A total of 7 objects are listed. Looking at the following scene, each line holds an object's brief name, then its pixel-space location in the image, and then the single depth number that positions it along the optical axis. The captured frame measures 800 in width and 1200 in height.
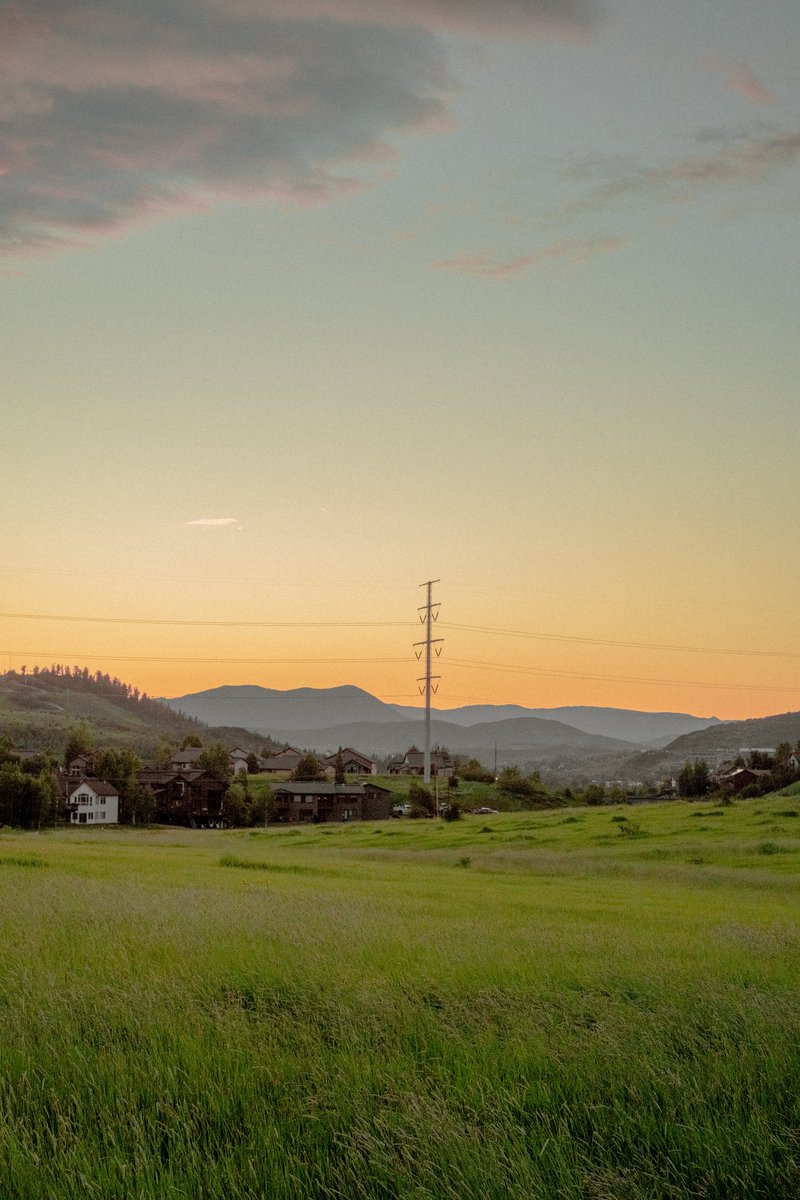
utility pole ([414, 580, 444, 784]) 127.31
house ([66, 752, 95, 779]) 177.38
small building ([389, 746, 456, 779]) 184.80
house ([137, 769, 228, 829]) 156.62
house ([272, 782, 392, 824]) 153.25
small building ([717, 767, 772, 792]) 149.27
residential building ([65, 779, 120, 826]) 149.88
